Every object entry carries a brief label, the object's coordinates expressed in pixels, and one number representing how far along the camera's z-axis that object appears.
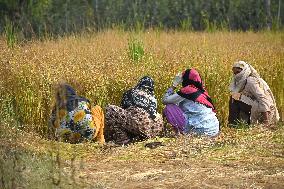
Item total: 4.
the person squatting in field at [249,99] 14.93
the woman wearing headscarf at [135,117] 13.41
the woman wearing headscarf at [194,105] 13.75
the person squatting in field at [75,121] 13.01
